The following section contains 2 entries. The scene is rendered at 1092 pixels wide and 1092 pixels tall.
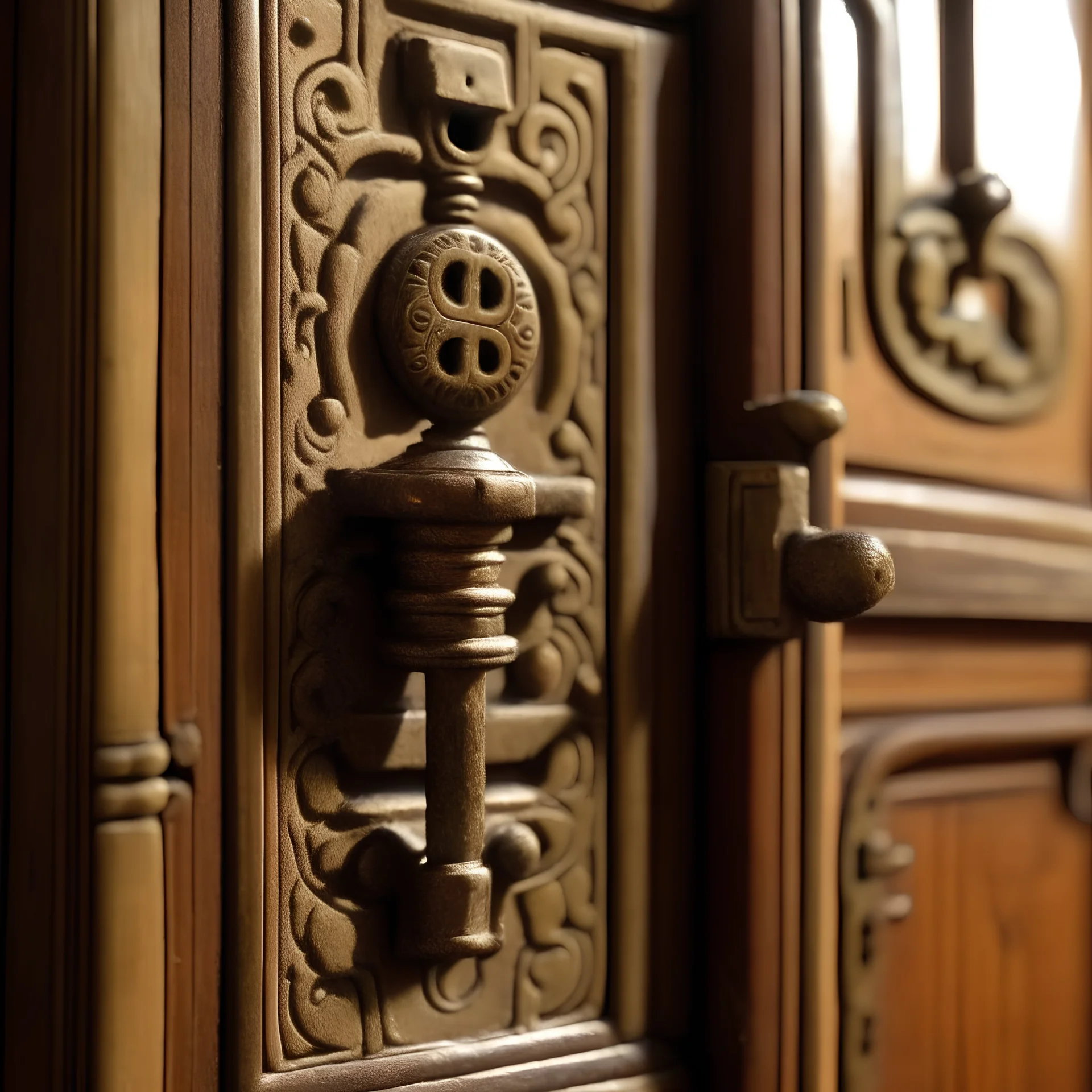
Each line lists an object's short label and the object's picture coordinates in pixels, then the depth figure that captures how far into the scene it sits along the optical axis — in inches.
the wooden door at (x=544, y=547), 22.5
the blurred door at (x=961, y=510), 30.2
